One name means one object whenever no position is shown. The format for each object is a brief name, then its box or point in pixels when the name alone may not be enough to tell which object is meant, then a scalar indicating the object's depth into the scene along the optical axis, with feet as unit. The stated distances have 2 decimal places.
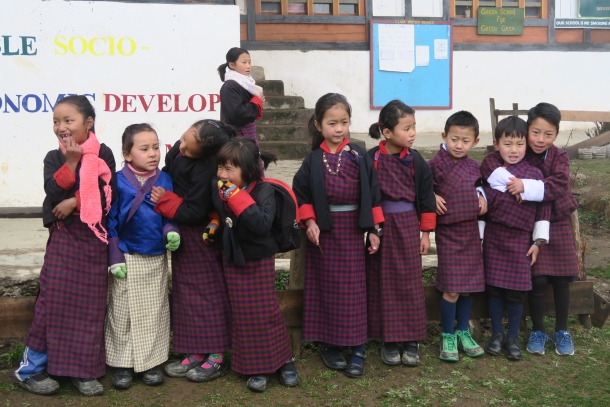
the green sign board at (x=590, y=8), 43.57
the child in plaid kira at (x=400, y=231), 12.57
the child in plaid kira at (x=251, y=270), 11.41
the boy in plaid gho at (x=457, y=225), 12.94
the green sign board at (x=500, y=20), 41.98
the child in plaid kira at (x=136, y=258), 11.62
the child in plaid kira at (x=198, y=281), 11.83
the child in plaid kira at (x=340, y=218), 12.21
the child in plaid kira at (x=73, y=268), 11.19
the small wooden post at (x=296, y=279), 13.05
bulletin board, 40.40
